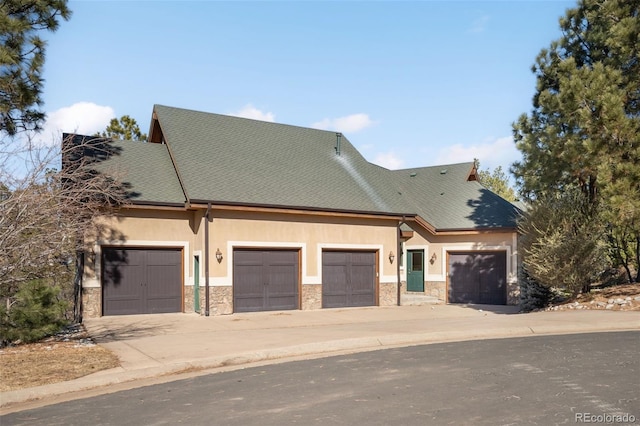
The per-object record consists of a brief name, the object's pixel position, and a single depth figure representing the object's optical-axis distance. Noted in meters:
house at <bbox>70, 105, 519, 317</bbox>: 18.59
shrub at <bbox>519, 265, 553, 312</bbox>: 21.39
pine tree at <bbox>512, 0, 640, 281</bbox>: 16.78
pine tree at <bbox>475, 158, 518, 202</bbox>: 60.32
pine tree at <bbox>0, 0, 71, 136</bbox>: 12.61
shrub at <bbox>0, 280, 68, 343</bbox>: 12.12
